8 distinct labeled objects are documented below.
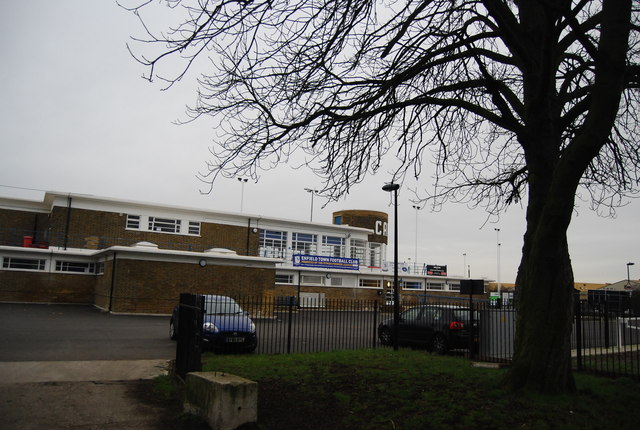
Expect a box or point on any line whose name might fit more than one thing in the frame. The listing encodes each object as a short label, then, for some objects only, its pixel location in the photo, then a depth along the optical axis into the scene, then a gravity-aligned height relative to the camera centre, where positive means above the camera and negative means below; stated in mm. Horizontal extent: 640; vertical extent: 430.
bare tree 6650 +3118
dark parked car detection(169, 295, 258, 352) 13719 -1381
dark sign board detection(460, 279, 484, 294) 15328 +192
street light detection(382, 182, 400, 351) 14586 +1077
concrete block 6676 -1600
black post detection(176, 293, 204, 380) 8703 -967
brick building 28188 +1585
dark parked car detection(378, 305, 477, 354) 14906 -1146
